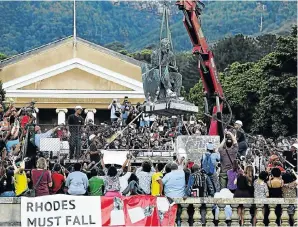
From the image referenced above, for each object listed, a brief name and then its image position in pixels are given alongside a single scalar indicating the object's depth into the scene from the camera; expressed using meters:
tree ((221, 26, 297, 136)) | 62.09
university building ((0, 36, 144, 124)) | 68.12
